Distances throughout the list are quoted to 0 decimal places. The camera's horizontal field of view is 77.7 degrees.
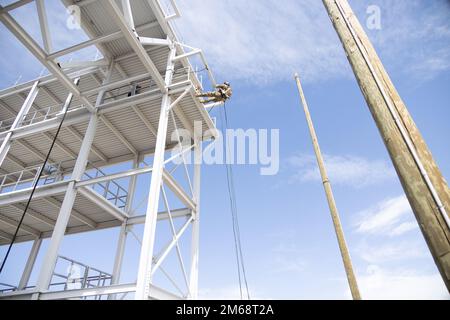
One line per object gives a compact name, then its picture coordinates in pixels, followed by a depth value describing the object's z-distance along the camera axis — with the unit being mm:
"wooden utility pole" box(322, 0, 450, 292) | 1986
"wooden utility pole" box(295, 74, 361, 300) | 7734
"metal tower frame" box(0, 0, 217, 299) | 9586
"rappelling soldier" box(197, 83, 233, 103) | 13672
